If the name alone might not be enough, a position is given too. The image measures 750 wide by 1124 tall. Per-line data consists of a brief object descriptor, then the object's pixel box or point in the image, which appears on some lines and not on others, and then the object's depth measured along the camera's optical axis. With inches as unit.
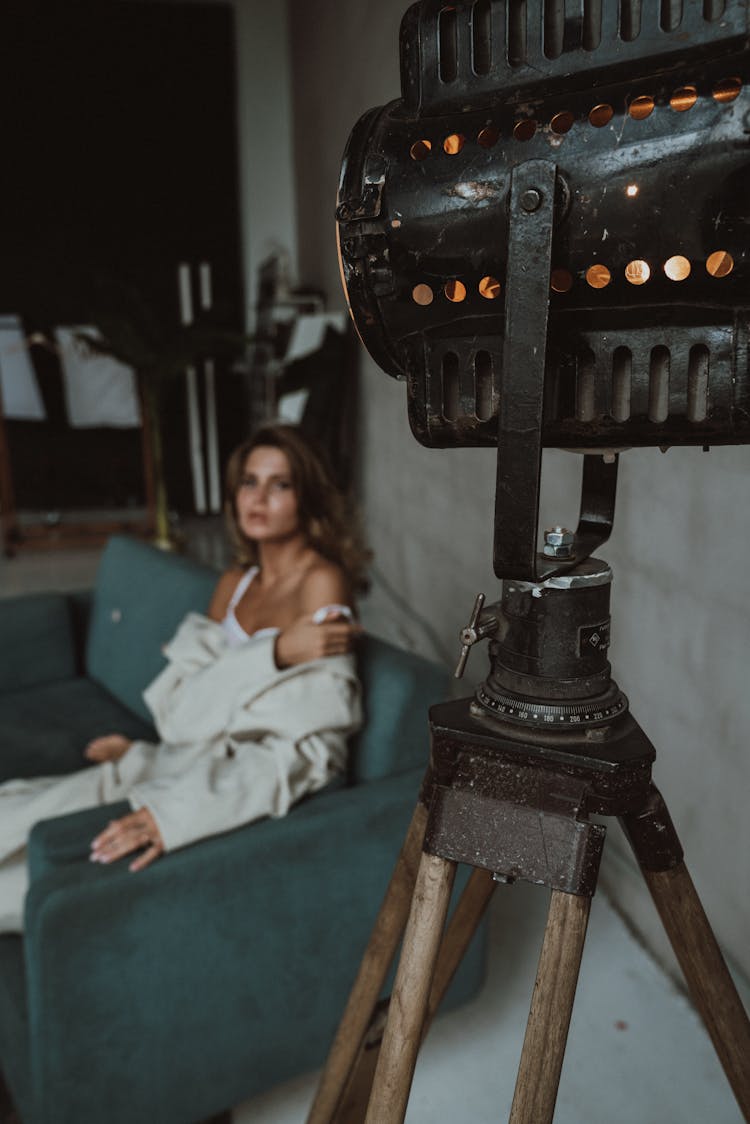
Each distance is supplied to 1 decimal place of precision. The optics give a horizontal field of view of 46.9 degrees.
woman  55.2
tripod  27.1
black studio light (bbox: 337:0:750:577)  22.2
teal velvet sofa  49.3
